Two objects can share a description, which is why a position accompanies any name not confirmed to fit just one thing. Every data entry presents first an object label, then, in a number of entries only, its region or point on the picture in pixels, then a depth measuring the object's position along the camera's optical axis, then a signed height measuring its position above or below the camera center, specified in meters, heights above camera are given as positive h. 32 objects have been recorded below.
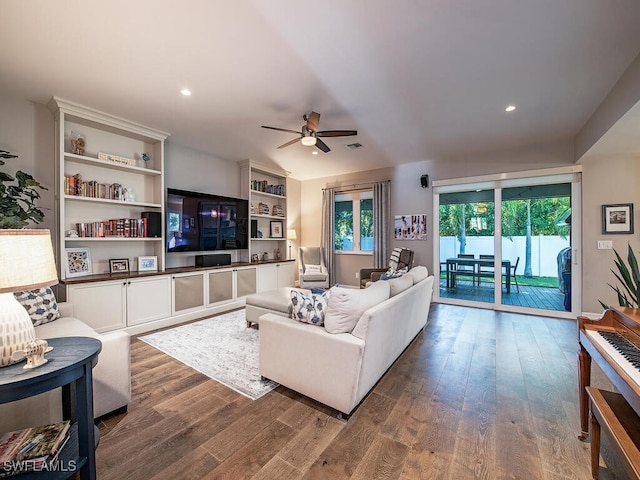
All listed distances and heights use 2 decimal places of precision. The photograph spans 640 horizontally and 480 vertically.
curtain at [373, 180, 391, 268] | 5.61 +0.35
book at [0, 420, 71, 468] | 1.17 -0.94
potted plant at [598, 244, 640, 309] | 1.78 -0.25
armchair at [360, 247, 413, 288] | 4.76 -0.44
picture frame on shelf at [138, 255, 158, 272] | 3.76 -0.32
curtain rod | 5.82 +1.22
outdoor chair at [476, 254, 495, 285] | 4.77 -0.55
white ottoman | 3.09 -0.76
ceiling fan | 3.03 +1.26
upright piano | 1.14 -0.56
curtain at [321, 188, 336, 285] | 6.27 +0.32
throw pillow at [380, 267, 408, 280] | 3.18 -0.42
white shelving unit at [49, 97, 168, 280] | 3.11 +0.82
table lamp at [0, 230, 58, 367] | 1.14 -0.15
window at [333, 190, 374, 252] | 6.09 +0.42
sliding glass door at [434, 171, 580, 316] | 4.26 -0.05
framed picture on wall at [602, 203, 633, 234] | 3.72 +0.28
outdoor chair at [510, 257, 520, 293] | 4.67 -0.54
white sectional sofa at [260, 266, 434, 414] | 1.78 -0.78
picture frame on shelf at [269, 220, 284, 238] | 6.12 +0.26
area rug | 2.28 -1.17
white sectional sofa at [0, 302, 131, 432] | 1.46 -0.90
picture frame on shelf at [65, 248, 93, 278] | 3.19 -0.25
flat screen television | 4.15 +0.32
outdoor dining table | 4.73 -0.49
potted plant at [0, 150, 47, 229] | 2.30 +0.34
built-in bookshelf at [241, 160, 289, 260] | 5.35 +0.84
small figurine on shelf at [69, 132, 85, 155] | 3.26 +1.19
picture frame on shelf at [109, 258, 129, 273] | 3.57 -0.32
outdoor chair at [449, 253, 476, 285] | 4.98 -0.58
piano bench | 1.03 -0.82
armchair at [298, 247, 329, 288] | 5.47 -0.54
